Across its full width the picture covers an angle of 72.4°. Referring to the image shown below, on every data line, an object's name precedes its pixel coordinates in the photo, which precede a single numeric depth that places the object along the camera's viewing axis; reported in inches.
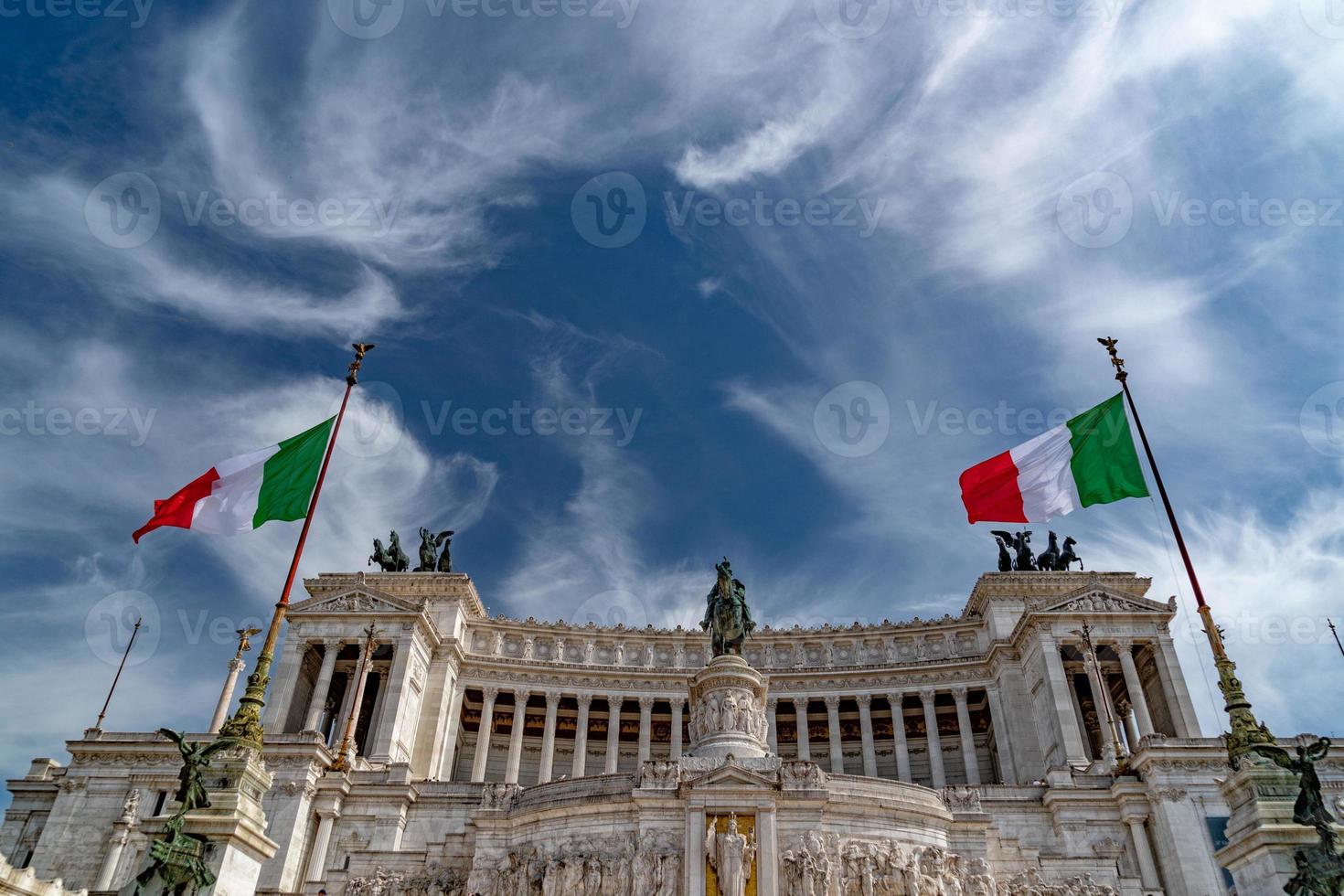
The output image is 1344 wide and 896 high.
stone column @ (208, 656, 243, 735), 2178.9
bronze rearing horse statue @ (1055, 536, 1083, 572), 2778.1
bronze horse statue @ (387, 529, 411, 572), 2861.7
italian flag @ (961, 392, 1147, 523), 1067.3
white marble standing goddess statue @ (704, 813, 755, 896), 1167.0
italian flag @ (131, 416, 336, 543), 1022.4
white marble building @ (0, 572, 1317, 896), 1250.6
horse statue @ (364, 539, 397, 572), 2847.0
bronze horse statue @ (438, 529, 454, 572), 2854.3
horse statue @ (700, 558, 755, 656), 1608.0
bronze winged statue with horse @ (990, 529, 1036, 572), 2812.5
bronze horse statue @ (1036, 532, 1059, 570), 2780.5
